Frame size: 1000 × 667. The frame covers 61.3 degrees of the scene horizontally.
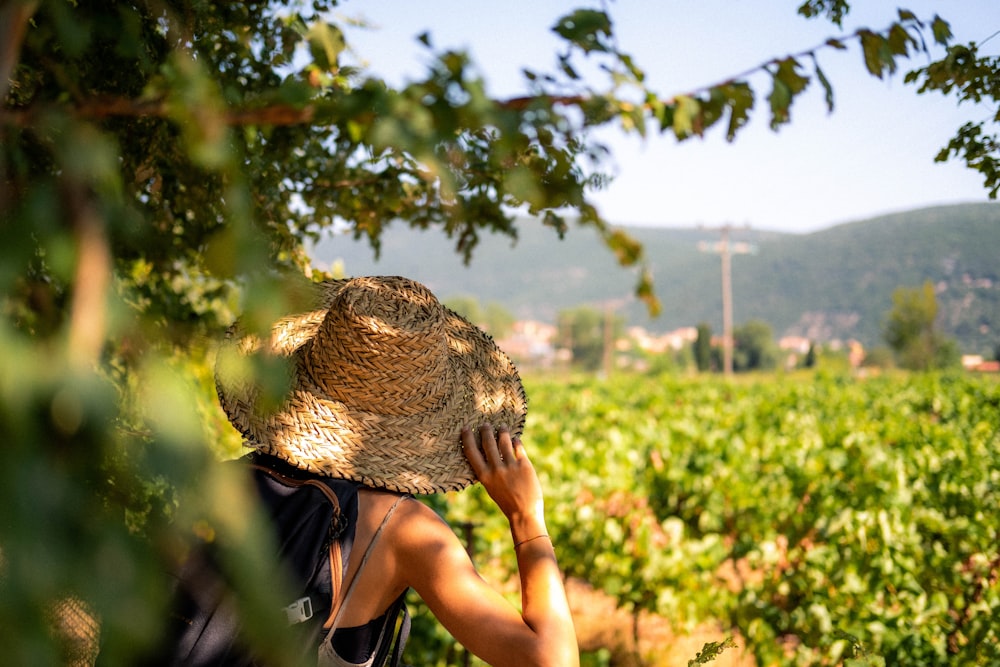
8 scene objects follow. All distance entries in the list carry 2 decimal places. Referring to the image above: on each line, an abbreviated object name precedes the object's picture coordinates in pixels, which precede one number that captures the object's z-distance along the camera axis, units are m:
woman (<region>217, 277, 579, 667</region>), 1.69
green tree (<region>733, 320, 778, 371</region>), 101.62
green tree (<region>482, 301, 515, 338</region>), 118.38
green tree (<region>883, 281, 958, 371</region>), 49.46
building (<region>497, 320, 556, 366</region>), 103.47
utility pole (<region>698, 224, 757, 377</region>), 50.33
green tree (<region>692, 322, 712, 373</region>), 93.25
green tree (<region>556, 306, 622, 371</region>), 99.69
